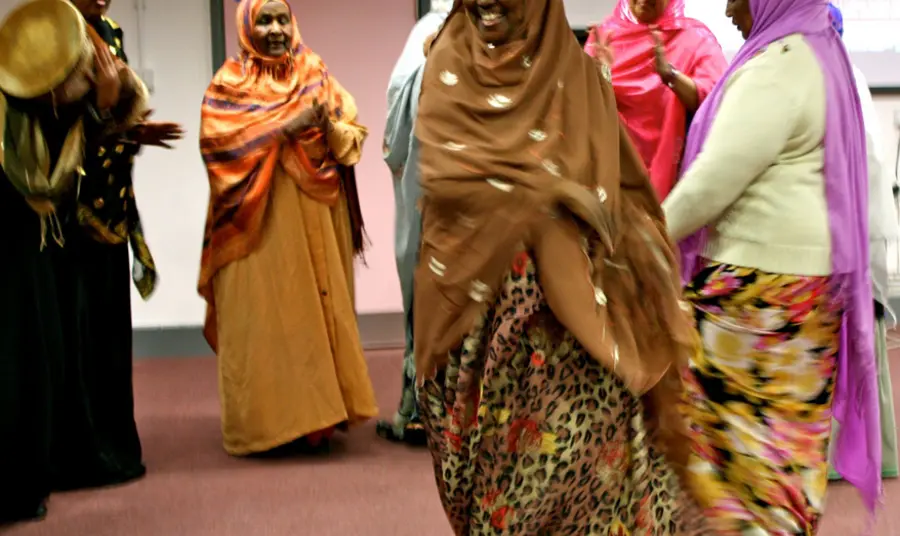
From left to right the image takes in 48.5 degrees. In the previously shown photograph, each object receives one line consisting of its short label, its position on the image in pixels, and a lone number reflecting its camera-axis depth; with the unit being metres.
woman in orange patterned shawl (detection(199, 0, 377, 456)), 3.25
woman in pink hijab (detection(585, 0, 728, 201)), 2.72
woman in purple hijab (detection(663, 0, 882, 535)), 1.94
